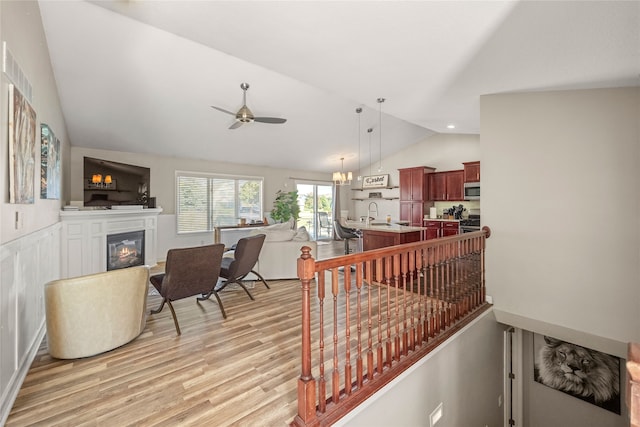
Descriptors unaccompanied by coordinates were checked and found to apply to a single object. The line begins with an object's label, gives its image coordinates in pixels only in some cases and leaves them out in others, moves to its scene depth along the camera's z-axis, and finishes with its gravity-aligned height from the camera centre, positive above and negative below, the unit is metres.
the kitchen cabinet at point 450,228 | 7.25 -0.39
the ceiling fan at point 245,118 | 3.81 +1.39
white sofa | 4.57 -0.68
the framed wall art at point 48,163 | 2.69 +0.53
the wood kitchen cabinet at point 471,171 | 6.94 +1.04
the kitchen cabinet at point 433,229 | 7.56 -0.44
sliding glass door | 9.46 +0.17
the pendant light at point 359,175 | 10.07 +1.41
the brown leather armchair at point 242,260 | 3.53 -0.62
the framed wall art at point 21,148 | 1.76 +0.45
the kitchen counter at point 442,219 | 7.26 -0.18
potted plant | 8.12 +0.18
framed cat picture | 3.79 -2.27
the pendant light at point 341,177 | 6.71 +0.88
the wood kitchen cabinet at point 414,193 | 8.02 +0.59
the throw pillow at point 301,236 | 4.74 -0.39
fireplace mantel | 4.03 -0.33
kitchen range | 6.75 -0.25
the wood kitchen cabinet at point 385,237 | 4.71 -0.44
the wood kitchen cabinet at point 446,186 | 7.57 +0.76
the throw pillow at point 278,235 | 4.57 -0.37
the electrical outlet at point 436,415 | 2.53 -1.87
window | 6.86 +0.33
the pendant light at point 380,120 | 3.79 +2.15
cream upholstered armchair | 2.16 -0.79
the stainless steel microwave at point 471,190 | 6.91 +0.56
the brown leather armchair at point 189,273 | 2.74 -0.62
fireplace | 4.78 -0.66
